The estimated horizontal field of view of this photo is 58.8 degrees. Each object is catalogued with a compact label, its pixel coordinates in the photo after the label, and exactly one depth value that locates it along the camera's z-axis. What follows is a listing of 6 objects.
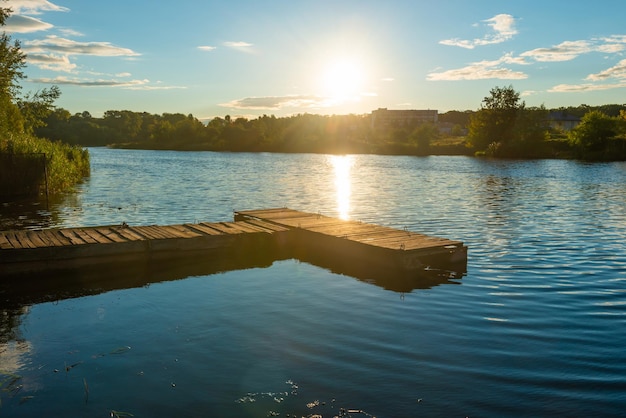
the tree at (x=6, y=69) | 42.88
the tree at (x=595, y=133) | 112.94
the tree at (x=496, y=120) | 142.50
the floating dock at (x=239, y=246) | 16.45
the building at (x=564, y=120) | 186.50
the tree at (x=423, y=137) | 154.88
